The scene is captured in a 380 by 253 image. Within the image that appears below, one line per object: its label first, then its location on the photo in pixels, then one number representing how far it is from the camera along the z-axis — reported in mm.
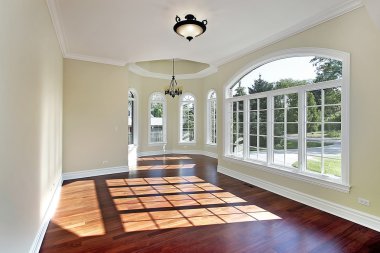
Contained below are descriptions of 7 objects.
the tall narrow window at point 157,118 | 9193
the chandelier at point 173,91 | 7514
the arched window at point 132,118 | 8516
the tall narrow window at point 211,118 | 8969
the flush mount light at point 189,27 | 3062
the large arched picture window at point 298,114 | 3350
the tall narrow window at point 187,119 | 9570
